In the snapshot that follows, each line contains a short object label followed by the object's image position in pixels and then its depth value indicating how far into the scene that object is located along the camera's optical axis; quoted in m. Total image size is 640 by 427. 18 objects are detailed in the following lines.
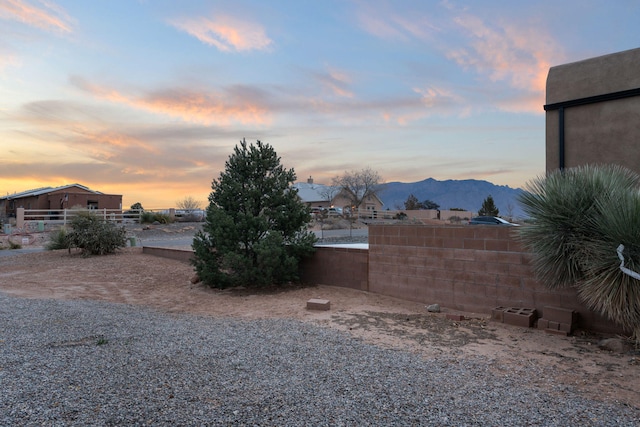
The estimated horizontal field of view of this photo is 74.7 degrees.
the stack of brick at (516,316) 7.11
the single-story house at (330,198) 65.51
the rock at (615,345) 5.81
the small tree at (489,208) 45.33
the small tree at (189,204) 56.94
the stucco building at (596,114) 8.71
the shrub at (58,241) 18.96
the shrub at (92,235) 17.67
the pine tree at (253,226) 10.91
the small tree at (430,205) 67.38
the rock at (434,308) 8.54
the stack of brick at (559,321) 6.68
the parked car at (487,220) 24.47
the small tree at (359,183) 65.62
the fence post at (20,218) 30.30
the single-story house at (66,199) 43.78
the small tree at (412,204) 66.06
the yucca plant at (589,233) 5.39
